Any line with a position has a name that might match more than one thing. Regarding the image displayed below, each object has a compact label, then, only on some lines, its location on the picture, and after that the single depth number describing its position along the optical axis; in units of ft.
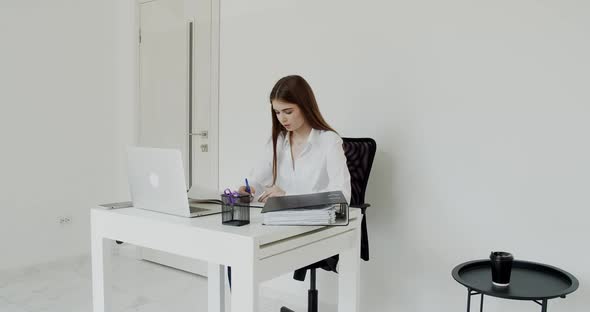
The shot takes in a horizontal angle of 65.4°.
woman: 6.62
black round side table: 5.08
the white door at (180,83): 10.93
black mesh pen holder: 4.85
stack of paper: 4.79
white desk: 4.37
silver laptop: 4.90
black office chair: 7.19
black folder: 4.79
